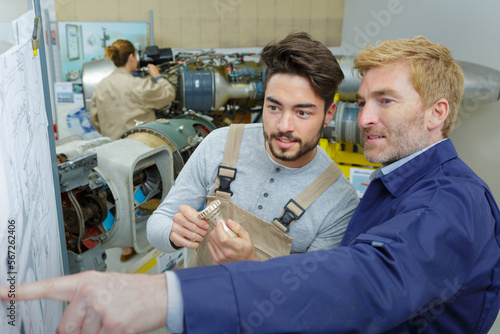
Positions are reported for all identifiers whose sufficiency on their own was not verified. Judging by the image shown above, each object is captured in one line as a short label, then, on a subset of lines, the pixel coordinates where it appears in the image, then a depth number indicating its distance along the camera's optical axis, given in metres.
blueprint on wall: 0.68
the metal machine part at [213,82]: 4.11
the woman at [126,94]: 3.97
